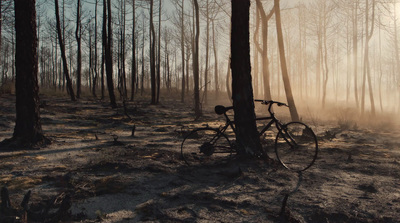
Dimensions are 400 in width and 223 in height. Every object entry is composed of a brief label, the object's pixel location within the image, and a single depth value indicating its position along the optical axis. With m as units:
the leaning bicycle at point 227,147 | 4.90
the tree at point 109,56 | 15.96
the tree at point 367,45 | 18.99
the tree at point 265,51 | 12.94
